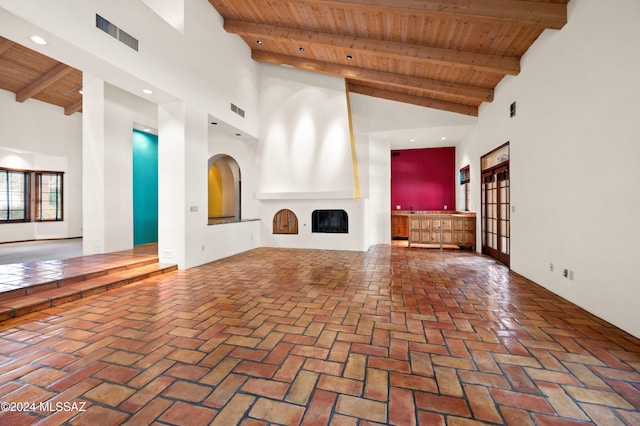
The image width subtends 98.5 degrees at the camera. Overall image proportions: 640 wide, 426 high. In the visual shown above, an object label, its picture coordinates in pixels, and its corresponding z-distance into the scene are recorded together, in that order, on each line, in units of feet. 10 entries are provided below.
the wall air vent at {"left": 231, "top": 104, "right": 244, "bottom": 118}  19.49
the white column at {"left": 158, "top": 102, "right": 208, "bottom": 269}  15.05
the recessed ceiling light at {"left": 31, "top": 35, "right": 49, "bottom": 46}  8.95
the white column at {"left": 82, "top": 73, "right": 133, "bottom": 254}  16.81
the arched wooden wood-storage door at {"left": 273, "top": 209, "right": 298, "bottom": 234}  23.92
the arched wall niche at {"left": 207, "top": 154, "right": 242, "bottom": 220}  29.68
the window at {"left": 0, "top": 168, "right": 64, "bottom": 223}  23.57
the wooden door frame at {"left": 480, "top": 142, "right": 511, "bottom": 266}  16.37
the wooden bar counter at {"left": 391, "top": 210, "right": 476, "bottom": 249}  22.47
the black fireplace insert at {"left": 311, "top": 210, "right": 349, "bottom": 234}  22.92
